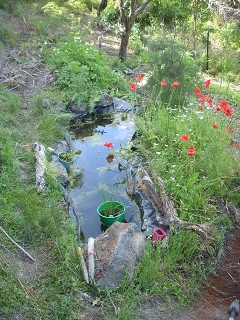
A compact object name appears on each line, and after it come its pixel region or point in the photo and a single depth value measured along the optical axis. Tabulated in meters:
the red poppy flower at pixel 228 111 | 4.66
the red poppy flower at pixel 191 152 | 4.17
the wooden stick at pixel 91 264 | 3.30
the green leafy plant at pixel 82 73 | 7.30
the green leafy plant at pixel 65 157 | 5.51
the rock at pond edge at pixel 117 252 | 3.29
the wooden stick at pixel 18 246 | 3.50
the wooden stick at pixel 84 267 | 3.32
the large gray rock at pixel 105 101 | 7.36
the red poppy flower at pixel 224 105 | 4.72
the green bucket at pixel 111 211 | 4.28
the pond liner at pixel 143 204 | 4.27
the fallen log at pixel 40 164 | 4.52
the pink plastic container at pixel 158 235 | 3.79
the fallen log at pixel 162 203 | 3.94
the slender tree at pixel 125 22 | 8.55
